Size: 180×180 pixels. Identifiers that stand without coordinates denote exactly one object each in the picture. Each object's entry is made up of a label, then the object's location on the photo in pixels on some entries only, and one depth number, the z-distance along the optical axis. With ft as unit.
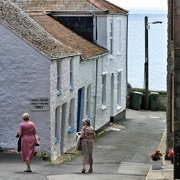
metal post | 162.71
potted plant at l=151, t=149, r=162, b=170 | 75.46
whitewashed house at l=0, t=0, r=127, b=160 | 86.89
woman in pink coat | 73.20
